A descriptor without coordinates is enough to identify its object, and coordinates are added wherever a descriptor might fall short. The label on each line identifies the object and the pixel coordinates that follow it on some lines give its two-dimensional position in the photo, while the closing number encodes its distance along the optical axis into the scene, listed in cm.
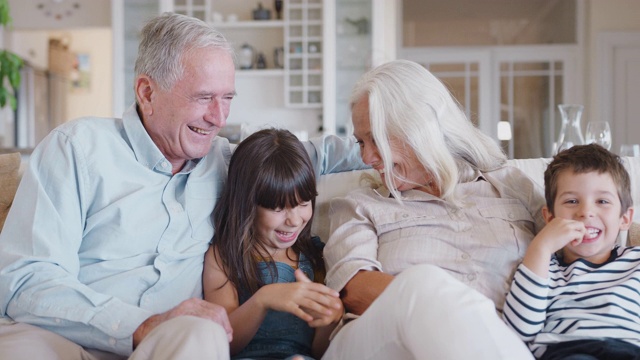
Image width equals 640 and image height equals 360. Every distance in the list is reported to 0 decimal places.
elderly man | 148
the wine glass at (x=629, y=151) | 268
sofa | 198
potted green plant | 453
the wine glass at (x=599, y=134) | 245
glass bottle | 241
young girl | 171
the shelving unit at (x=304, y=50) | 659
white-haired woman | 167
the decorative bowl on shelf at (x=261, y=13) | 674
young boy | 146
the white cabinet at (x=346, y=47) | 651
